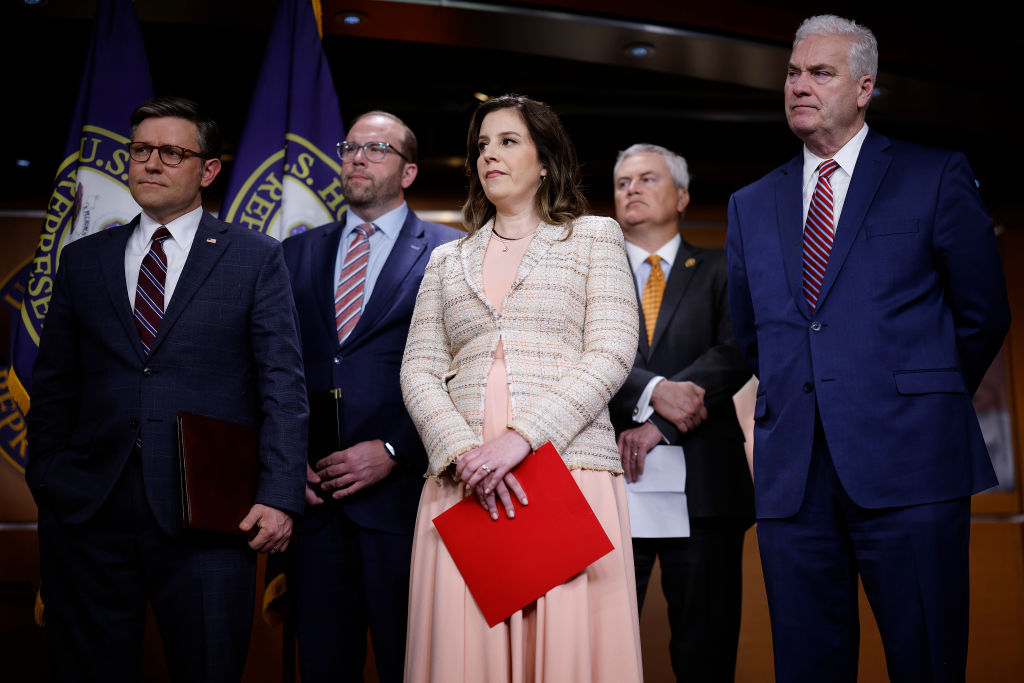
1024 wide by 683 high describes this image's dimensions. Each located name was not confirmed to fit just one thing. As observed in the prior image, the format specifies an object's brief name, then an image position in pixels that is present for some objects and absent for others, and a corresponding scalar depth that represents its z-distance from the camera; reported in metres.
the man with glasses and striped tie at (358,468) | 2.59
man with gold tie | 2.83
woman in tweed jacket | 1.95
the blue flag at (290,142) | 3.42
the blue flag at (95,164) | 3.01
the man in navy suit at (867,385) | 2.09
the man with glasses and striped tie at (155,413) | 2.20
